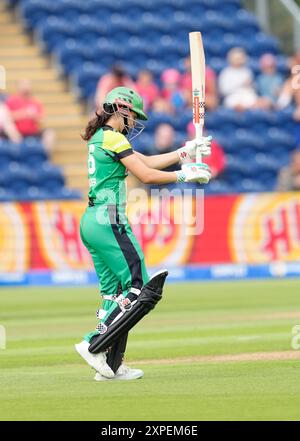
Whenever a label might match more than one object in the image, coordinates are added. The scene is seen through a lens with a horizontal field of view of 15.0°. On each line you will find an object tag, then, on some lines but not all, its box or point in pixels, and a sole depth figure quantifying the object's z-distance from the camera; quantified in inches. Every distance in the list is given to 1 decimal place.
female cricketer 317.7
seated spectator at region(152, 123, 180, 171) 764.6
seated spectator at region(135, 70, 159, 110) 820.6
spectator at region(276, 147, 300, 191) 777.6
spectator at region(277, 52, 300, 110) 861.2
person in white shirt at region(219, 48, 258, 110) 856.9
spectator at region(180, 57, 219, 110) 831.7
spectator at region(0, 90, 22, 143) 751.7
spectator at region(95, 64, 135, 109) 767.1
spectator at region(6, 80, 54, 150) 764.6
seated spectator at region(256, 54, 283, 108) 872.9
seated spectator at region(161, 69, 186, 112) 838.5
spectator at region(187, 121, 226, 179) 773.9
